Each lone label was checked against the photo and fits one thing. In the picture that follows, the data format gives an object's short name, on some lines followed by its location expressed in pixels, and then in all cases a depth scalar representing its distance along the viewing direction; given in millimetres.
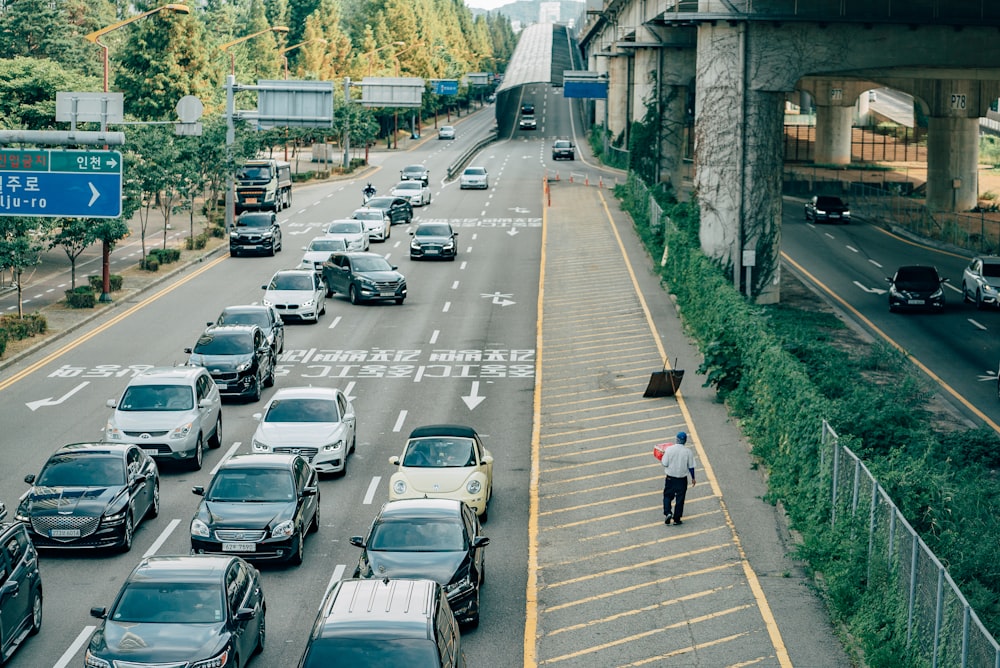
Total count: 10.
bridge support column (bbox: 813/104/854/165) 123062
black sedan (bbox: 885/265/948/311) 49812
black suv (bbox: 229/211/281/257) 60656
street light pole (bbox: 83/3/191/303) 49184
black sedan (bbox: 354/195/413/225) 71312
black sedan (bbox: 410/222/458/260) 59781
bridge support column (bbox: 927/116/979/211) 83750
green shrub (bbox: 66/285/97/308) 48094
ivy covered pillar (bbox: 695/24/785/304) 47906
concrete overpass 46562
